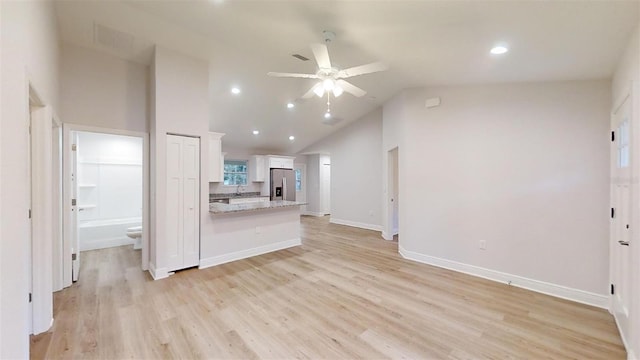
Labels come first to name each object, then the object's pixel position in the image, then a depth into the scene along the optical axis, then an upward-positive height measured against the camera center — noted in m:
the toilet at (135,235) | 4.77 -1.03
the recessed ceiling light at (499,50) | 2.58 +1.32
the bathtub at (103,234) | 4.77 -1.04
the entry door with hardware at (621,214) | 2.17 -0.33
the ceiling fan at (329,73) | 2.53 +1.12
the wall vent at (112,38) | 3.01 +1.73
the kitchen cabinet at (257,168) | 8.15 +0.35
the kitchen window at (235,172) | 8.01 +0.22
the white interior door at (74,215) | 3.38 -0.48
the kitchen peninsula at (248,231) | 3.98 -0.91
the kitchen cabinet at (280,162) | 8.33 +0.56
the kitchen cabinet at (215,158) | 5.85 +0.50
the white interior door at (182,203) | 3.59 -0.34
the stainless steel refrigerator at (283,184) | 8.42 -0.18
